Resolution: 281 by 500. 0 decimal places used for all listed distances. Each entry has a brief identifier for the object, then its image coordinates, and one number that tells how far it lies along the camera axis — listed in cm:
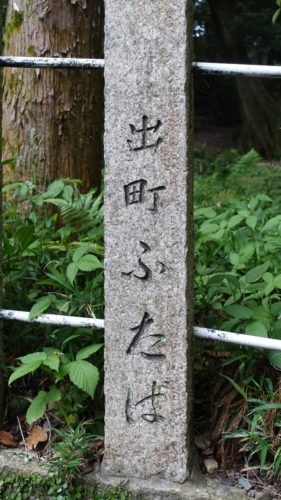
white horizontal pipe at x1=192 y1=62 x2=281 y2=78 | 187
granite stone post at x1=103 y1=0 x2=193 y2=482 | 190
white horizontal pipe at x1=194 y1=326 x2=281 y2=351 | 190
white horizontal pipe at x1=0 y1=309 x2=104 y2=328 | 208
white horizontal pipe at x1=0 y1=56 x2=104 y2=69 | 205
